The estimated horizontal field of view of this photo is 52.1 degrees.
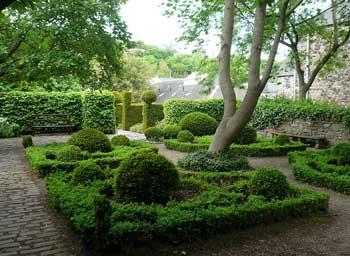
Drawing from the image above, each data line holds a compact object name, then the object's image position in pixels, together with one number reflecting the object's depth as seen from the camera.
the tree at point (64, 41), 11.46
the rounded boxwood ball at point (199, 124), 16.11
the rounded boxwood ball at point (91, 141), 10.46
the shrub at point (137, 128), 21.46
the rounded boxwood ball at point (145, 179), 5.72
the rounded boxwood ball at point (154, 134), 16.03
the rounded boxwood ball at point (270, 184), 6.05
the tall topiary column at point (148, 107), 19.47
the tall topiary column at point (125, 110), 22.20
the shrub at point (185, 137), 14.13
